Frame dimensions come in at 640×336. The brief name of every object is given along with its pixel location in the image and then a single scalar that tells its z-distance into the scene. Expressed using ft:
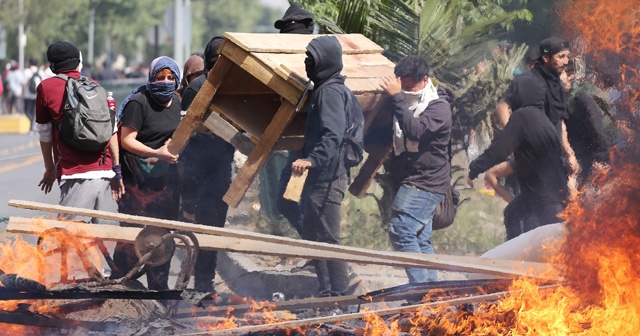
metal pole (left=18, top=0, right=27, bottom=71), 281.33
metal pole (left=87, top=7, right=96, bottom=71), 439.63
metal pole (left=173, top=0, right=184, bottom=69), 164.45
